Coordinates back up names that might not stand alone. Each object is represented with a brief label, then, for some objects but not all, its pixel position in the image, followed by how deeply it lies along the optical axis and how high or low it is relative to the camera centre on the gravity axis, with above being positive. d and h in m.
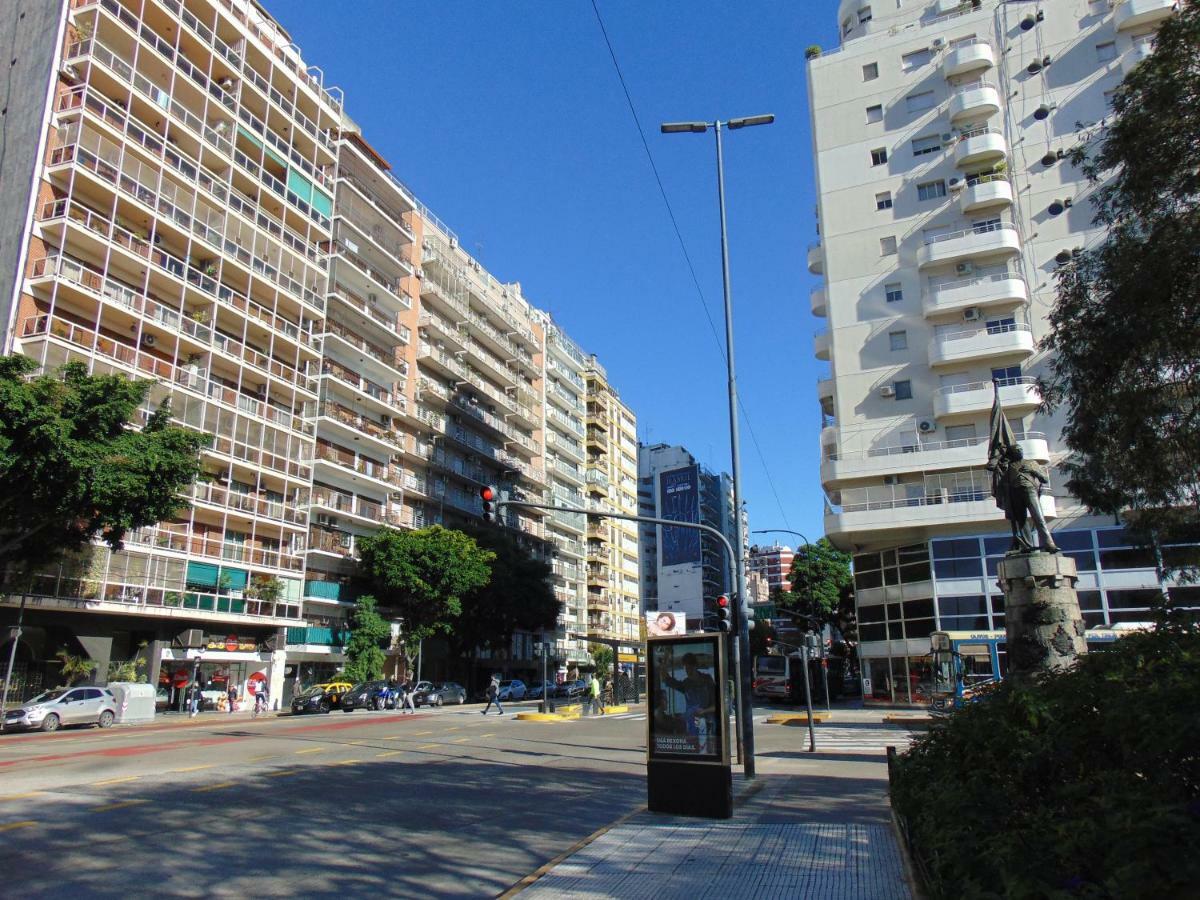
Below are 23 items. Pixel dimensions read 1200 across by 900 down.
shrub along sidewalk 3.08 -0.65
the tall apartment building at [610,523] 87.94 +13.90
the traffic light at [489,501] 16.40 +2.91
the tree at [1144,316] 10.58 +4.55
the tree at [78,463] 24.67 +5.81
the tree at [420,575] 48.59 +4.37
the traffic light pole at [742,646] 14.34 +0.05
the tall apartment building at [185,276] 33.91 +16.79
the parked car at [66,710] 26.48 -1.83
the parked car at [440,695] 42.62 -2.26
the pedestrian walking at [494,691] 37.69 -1.79
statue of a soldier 13.82 +2.57
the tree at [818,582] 63.03 +5.00
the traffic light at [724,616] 16.66 +0.65
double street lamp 14.63 +3.19
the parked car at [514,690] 53.97 -2.54
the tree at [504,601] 54.72 +3.24
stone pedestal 12.63 +0.51
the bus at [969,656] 30.82 -0.36
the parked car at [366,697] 38.12 -2.04
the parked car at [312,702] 38.12 -2.26
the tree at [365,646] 46.65 +0.30
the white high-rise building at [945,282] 37.56 +17.76
